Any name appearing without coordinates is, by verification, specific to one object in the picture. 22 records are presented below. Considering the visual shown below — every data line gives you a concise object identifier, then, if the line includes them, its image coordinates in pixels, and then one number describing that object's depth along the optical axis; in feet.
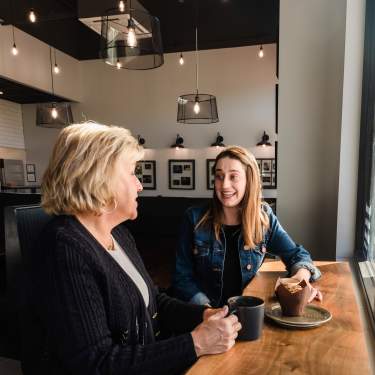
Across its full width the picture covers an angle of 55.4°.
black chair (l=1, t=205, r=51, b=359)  4.05
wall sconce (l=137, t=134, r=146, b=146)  27.10
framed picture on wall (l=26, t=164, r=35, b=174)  29.22
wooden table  2.88
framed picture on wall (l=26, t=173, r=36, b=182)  29.01
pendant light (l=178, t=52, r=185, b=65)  23.39
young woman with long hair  5.72
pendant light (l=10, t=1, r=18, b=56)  16.90
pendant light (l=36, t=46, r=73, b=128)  19.58
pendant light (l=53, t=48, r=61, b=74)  23.71
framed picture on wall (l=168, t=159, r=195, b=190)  26.40
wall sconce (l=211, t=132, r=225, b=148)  25.22
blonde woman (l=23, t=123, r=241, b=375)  2.97
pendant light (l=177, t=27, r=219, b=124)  17.85
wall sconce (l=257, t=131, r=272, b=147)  24.24
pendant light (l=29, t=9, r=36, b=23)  15.03
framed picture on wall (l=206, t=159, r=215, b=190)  26.00
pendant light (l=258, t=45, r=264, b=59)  22.61
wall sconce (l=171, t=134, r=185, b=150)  26.13
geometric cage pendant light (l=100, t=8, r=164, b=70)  9.36
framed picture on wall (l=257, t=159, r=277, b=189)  24.66
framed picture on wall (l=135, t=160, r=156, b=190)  27.27
